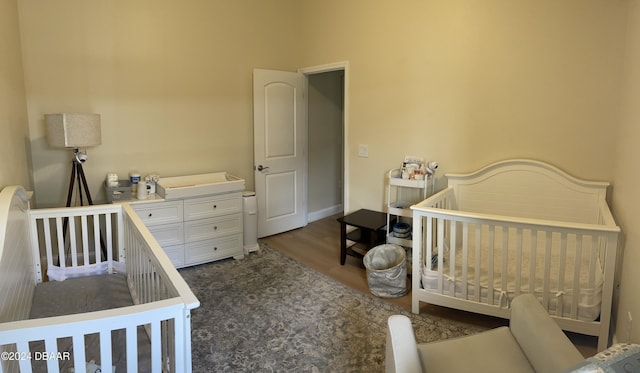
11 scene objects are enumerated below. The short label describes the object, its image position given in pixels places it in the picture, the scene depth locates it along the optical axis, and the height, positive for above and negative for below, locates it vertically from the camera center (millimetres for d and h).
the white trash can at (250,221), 3920 -872
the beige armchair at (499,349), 1372 -831
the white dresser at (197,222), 3379 -796
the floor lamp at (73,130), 2838 +30
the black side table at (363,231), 3494 -875
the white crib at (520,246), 2193 -728
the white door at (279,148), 4305 -161
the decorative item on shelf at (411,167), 3387 -285
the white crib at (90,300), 1146 -631
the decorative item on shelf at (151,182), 3556 -434
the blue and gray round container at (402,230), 3420 -838
